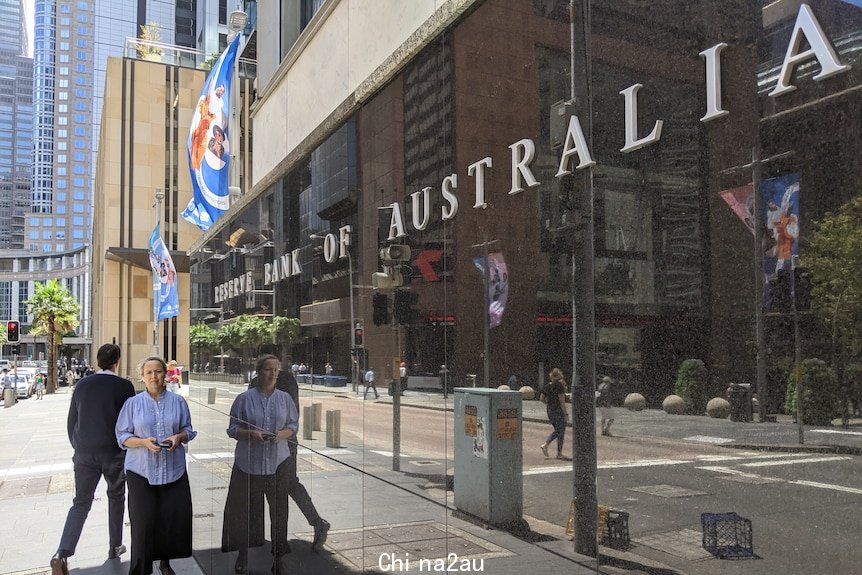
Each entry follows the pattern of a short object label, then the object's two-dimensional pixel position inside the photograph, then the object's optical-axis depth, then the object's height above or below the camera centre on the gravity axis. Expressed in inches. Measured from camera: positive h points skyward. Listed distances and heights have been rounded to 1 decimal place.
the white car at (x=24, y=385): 1673.0 -107.7
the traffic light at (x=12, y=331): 1252.5 +9.5
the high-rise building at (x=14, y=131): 6983.3 +1895.2
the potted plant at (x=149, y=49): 1786.0 +681.4
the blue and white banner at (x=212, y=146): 337.4 +84.4
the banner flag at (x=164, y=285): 796.6 +52.6
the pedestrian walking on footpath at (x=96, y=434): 280.2 -35.4
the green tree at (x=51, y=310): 2241.6 +79.0
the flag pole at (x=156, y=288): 844.6 +51.4
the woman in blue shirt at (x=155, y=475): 234.2 -42.3
